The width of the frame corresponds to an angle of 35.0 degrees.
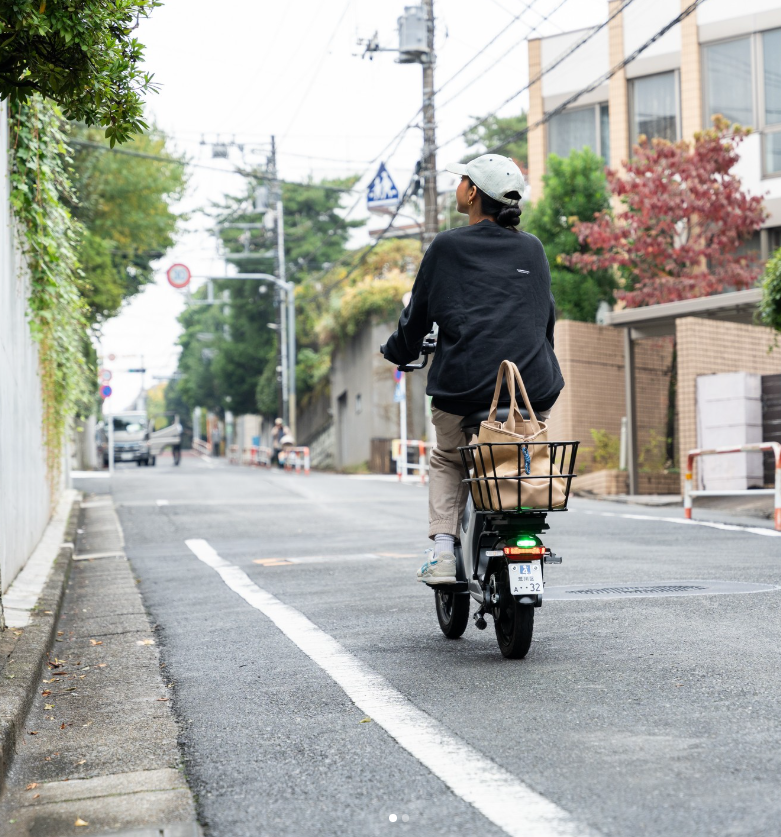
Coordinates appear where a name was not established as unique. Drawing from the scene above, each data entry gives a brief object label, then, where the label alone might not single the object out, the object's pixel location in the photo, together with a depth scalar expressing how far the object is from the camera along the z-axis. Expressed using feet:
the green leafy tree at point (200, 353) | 257.96
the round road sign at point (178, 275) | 125.59
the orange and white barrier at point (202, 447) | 331.20
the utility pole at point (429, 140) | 84.53
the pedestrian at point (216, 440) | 339.57
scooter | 16.16
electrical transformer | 84.12
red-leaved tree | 72.49
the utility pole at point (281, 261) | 160.76
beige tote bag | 15.96
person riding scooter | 17.06
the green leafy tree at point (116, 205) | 83.41
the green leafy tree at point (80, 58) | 14.87
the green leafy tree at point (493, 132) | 153.38
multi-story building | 76.84
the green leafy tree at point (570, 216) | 79.97
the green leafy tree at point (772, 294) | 45.47
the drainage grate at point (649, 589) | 22.63
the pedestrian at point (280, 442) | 145.48
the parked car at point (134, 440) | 185.78
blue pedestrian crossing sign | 90.63
